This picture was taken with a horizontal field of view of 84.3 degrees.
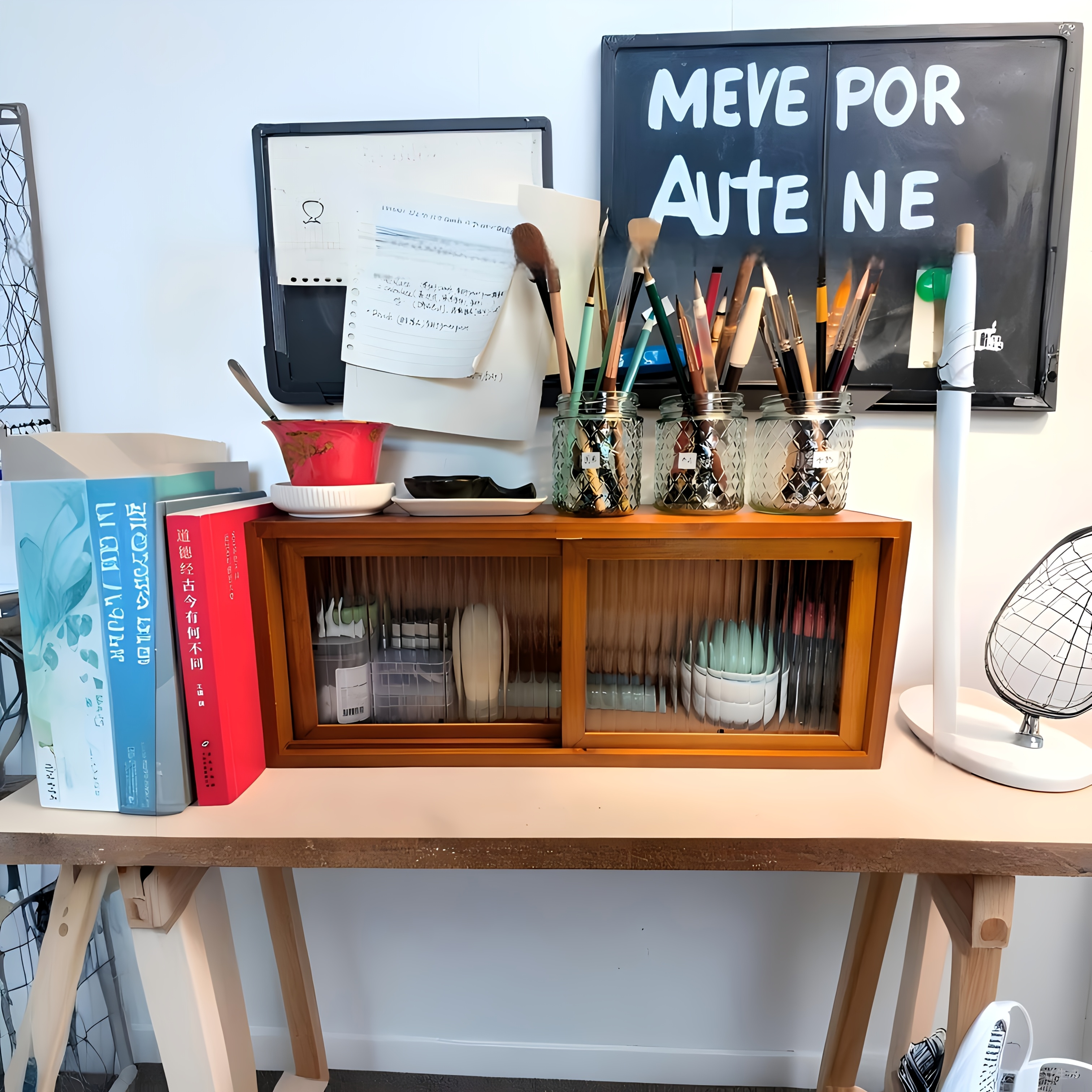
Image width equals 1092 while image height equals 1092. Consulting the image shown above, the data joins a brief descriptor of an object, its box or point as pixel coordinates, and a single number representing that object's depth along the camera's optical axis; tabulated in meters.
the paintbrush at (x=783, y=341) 0.62
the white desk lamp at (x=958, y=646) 0.57
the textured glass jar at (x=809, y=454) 0.63
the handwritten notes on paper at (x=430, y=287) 0.74
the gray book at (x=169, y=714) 0.56
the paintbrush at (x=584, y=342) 0.62
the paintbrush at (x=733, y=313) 0.63
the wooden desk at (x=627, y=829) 0.52
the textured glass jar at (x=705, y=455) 0.63
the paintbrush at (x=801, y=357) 0.61
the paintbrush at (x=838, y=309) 0.62
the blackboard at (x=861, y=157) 0.71
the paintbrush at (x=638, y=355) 0.59
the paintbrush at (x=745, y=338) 0.60
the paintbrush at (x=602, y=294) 0.66
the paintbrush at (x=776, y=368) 0.64
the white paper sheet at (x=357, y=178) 0.74
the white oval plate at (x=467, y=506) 0.62
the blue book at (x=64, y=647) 0.55
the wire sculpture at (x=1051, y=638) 0.60
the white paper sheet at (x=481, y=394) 0.76
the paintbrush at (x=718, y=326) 0.65
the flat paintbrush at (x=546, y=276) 0.64
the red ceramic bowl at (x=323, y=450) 0.63
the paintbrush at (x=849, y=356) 0.61
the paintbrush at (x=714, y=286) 0.64
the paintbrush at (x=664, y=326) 0.59
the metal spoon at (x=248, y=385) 0.66
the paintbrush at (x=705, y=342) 0.60
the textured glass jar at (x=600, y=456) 0.63
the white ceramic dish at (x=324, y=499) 0.62
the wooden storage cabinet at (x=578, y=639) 0.61
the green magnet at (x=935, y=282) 0.73
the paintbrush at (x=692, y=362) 0.61
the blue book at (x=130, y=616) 0.55
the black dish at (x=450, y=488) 0.66
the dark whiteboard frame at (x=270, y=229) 0.73
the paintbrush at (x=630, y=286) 0.62
